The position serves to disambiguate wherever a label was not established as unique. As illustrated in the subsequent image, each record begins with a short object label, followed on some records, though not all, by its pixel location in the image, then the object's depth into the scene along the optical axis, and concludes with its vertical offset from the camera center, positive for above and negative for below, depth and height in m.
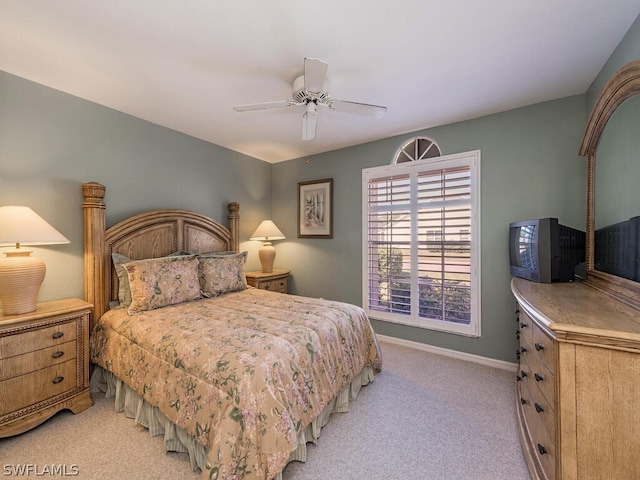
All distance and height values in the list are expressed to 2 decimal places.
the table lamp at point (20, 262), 1.84 -0.17
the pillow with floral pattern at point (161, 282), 2.34 -0.40
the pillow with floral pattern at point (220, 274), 2.87 -0.40
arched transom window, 3.18 +1.08
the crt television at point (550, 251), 2.02 -0.10
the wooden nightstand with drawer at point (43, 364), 1.78 -0.91
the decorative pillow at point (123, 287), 2.47 -0.45
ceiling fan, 1.85 +1.05
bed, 1.35 -0.72
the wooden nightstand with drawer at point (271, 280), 3.67 -0.60
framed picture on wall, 3.97 +0.46
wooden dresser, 1.04 -0.64
